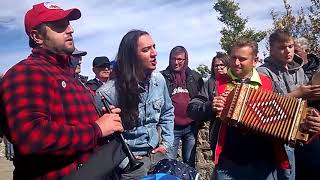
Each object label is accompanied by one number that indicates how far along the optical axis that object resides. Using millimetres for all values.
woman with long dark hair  2257
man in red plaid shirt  1490
